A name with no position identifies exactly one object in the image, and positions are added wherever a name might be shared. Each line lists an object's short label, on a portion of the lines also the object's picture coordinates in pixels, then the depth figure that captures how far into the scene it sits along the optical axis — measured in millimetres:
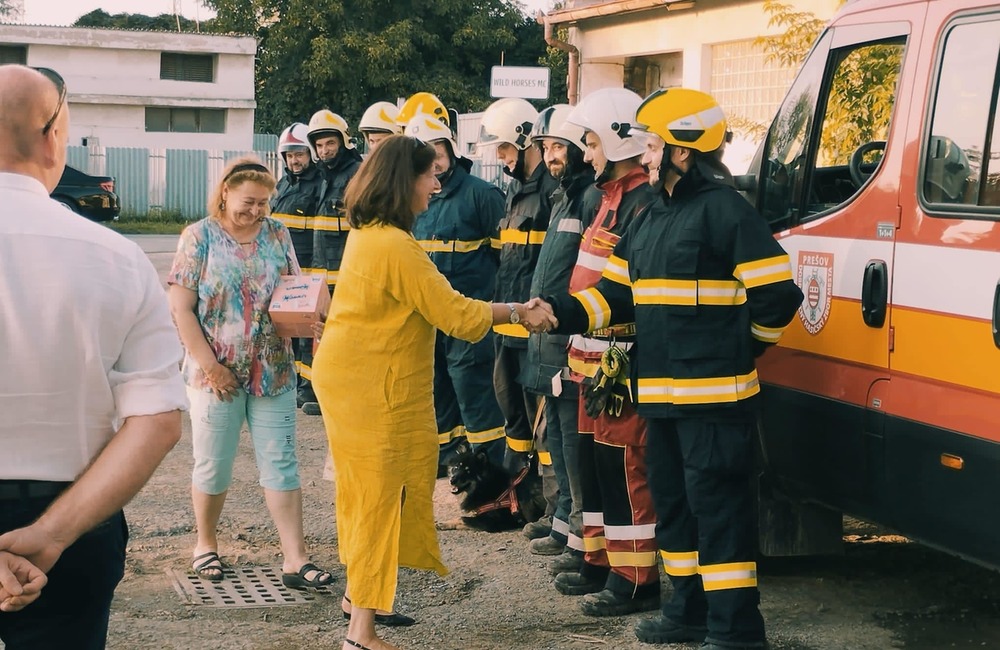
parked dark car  19953
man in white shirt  2607
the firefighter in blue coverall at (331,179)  9375
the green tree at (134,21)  58125
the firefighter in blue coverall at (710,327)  4688
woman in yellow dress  4715
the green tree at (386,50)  38281
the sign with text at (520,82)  11844
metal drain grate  5590
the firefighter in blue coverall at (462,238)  7344
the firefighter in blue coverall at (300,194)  9766
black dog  6797
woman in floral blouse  5684
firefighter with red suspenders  5324
